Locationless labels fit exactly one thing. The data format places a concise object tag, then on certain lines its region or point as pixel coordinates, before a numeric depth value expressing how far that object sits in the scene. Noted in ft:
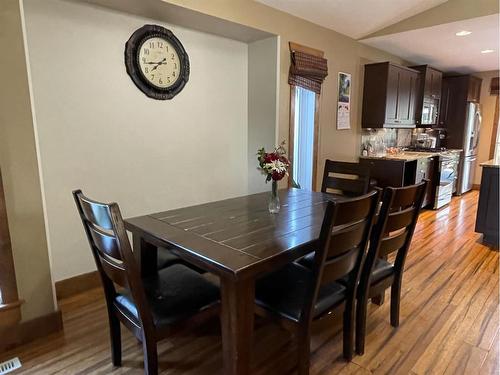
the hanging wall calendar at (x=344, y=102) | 13.32
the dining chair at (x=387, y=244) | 5.61
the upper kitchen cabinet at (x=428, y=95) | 16.75
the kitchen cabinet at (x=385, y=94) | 14.07
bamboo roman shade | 10.99
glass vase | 6.69
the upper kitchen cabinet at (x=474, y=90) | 19.13
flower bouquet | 6.36
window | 12.35
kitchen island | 11.82
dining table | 4.37
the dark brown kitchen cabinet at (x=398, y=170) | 14.25
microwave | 17.26
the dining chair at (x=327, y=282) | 4.52
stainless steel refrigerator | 19.12
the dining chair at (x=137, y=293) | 4.45
